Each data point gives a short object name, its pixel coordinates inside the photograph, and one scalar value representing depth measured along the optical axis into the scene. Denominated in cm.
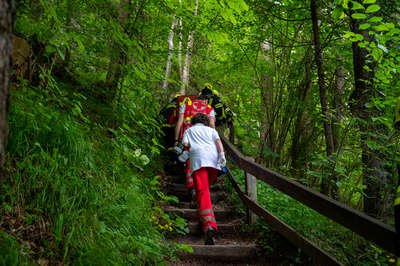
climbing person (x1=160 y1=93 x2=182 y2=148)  927
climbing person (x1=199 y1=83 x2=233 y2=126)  948
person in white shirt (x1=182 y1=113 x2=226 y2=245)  499
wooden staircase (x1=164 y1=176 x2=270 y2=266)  449
